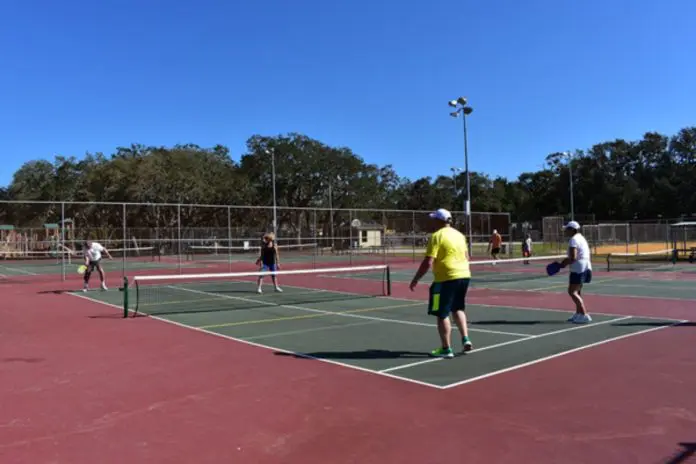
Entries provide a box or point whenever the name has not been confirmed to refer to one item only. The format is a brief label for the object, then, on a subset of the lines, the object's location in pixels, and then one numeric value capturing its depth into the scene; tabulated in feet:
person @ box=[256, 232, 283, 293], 52.37
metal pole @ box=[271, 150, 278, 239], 104.09
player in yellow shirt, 22.21
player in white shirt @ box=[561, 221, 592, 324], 31.01
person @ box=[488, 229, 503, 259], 89.12
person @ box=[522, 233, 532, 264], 85.87
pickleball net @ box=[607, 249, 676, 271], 78.04
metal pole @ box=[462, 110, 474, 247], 103.45
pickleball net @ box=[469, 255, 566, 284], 65.22
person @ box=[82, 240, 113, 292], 53.06
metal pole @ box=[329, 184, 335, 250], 95.79
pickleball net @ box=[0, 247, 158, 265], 104.83
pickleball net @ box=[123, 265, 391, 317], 42.80
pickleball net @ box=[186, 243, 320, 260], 100.46
